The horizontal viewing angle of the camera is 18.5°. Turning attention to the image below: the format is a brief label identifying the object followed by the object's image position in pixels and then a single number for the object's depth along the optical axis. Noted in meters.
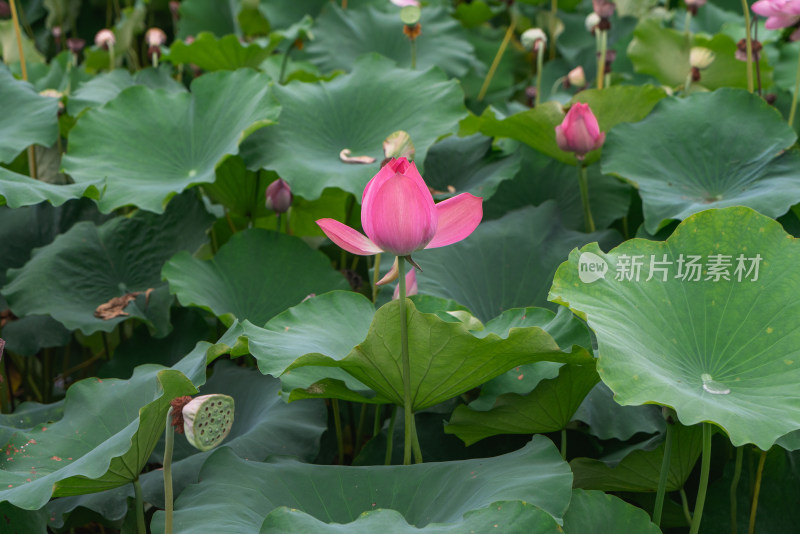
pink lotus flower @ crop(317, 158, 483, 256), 3.24
